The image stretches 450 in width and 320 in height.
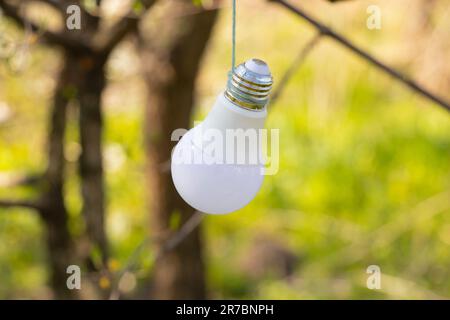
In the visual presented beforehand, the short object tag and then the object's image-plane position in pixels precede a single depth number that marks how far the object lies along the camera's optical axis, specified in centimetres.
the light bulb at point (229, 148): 99
